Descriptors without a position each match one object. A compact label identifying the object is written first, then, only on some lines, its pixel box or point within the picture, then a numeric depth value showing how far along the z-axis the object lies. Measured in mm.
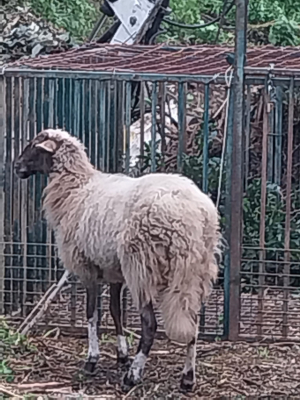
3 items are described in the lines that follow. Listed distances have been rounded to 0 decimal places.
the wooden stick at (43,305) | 7668
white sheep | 6137
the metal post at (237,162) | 7398
